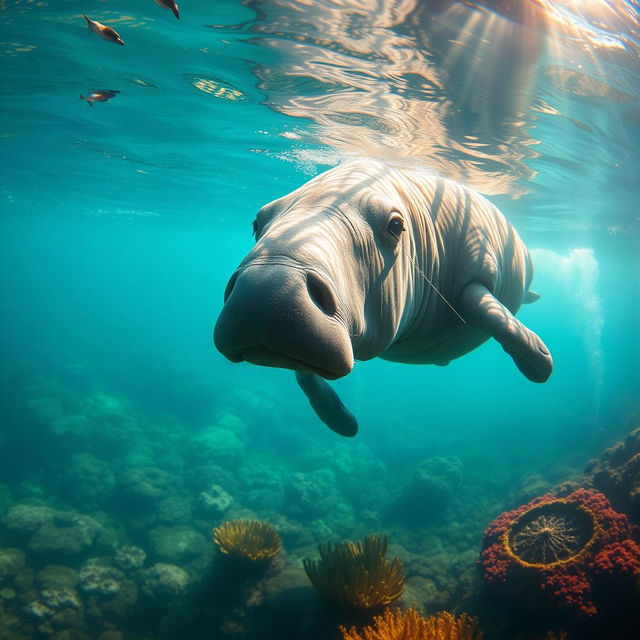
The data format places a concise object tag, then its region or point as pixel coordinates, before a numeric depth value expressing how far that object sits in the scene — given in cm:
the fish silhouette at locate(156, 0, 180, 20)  339
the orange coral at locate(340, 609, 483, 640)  425
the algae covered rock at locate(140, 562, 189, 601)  962
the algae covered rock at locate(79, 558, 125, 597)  986
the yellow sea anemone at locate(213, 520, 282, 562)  773
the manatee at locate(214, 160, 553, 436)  161
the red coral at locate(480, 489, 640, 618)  510
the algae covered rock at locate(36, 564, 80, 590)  984
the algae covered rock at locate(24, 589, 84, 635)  887
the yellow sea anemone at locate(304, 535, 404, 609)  589
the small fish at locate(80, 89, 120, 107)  468
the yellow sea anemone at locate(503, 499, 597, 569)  576
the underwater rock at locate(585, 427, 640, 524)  663
